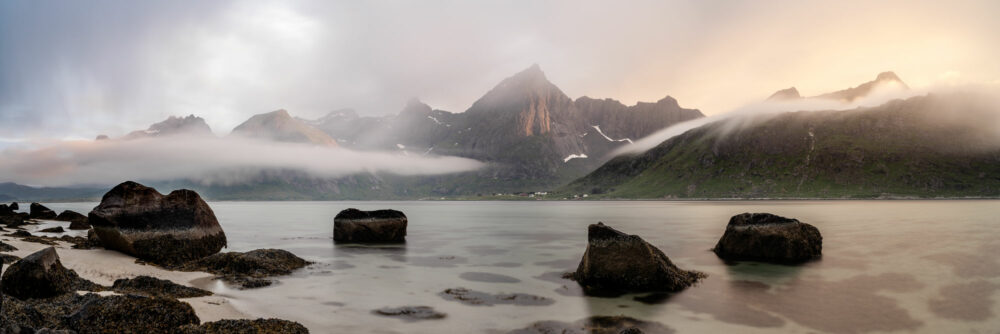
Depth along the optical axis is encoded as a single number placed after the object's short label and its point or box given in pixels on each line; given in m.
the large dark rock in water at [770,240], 28.66
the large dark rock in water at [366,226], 41.25
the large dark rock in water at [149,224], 25.52
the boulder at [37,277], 13.29
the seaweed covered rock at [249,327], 10.70
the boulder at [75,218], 54.72
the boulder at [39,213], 78.00
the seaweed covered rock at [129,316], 10.47
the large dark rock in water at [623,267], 20.05
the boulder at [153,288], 16.48
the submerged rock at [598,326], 14.23
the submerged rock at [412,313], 16.19
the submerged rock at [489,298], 18.50
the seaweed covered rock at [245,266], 22.46
